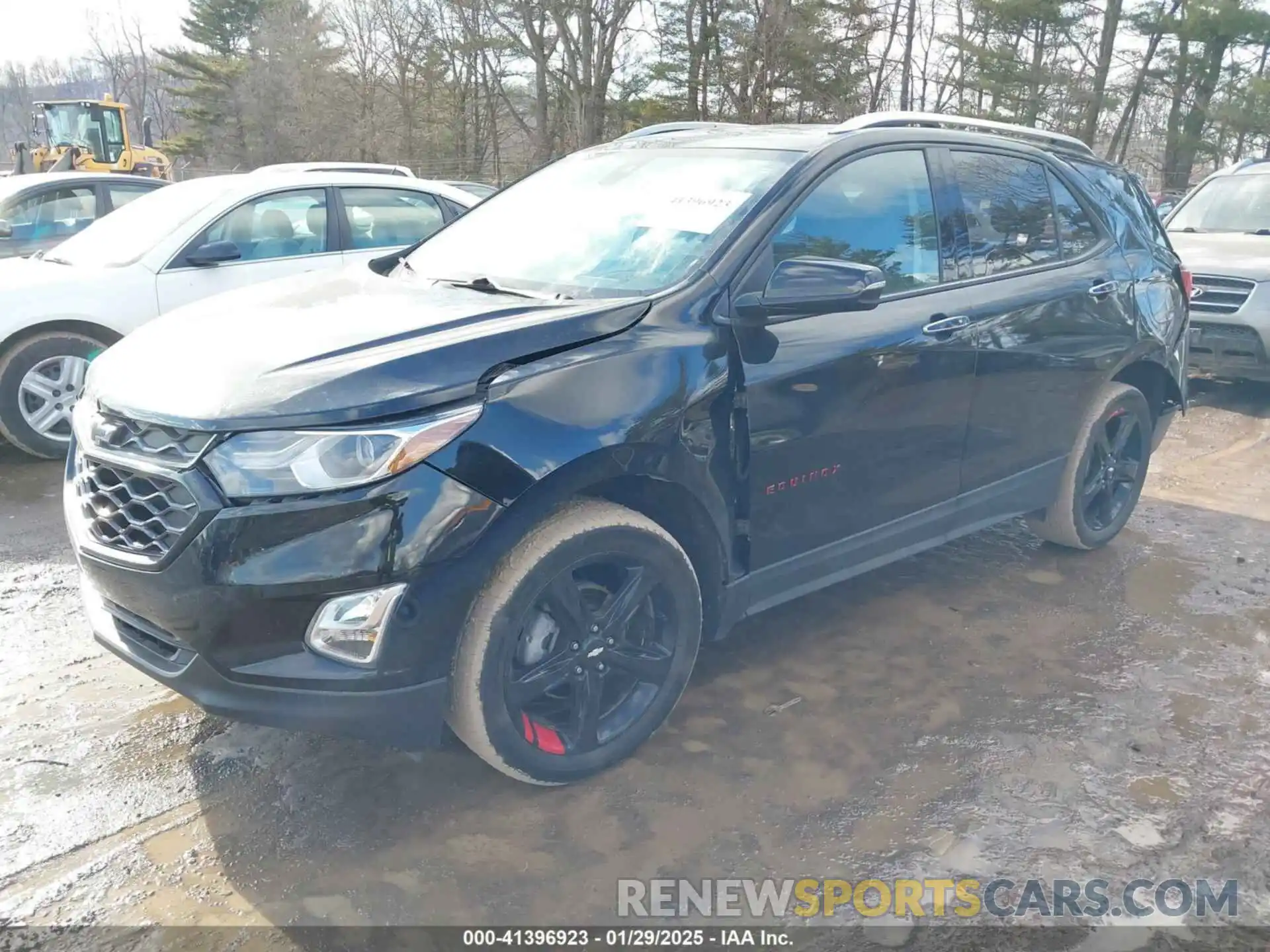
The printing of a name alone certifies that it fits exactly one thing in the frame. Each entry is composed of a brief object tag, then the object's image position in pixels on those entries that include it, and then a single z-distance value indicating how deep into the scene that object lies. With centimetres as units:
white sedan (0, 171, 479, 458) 577
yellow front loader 2298
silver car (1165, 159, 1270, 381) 755
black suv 234
